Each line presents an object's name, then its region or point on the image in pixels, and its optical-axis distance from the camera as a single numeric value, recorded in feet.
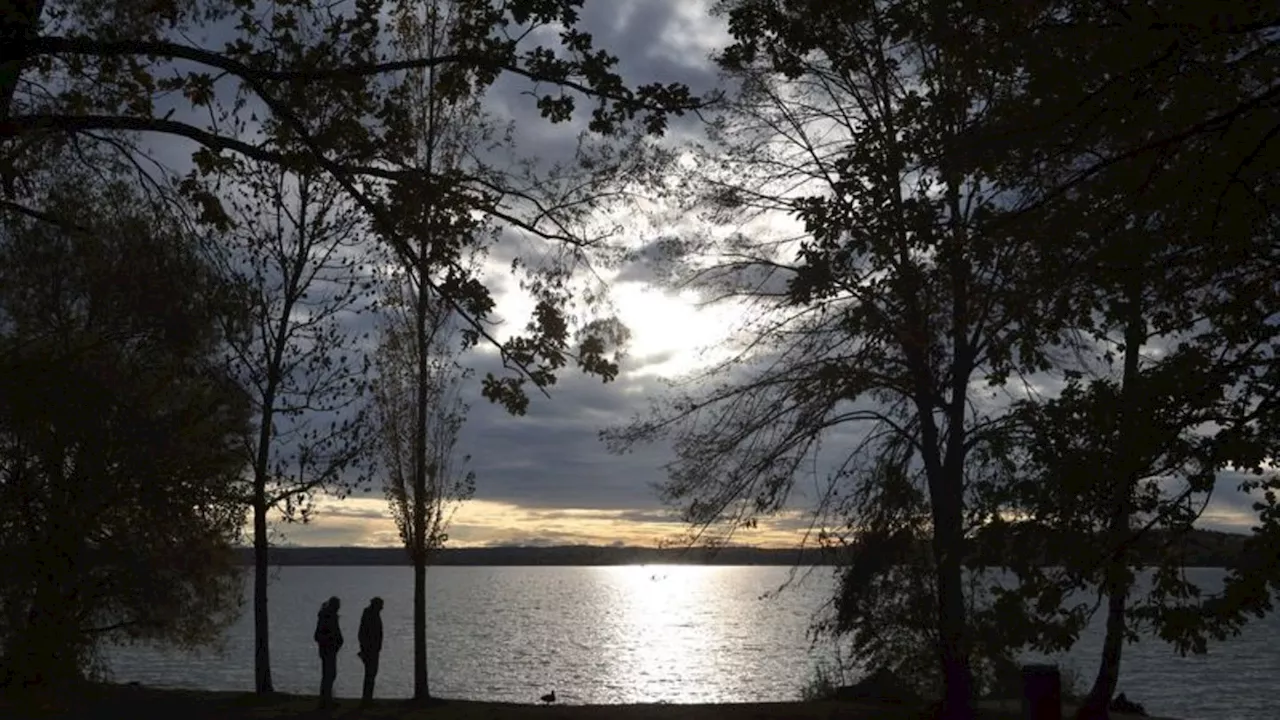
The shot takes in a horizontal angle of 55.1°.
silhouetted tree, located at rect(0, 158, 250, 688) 41.01
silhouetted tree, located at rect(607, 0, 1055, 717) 36.96
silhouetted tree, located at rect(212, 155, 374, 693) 83.61
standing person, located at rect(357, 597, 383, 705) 76.79
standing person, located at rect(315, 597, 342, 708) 73.10
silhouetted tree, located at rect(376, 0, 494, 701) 81.92
